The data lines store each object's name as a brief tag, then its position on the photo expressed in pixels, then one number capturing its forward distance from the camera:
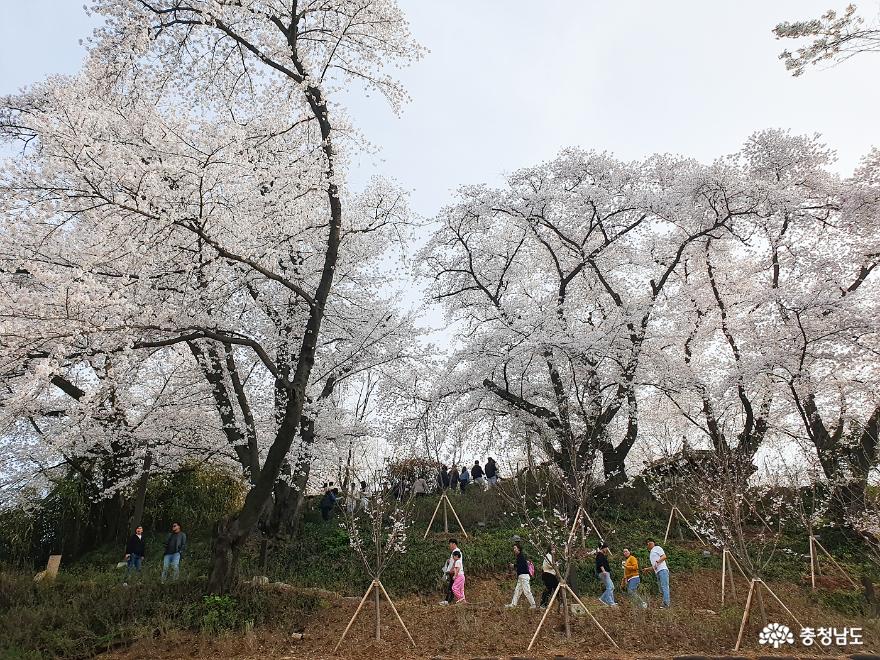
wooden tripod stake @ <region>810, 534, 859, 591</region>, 10.85
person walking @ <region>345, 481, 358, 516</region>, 12.91
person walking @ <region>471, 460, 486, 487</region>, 20.20
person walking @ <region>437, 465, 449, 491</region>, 14.97
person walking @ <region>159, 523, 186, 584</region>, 10.91
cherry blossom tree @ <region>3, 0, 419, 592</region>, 7.35
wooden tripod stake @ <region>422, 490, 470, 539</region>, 14.23
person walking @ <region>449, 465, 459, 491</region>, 18.11
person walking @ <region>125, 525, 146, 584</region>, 11.39
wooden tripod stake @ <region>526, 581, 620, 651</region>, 7.03
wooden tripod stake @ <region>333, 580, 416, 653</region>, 7.37
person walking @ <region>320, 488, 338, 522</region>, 16.70
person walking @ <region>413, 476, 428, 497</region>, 17.36
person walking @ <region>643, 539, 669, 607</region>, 9.64
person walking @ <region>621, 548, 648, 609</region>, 10.34
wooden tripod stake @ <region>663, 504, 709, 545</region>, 13.36
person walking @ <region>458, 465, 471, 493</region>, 19.78
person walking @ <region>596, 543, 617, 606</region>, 9.85
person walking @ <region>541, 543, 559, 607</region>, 9.16
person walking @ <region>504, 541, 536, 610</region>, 9.76
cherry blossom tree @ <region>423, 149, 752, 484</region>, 13.66
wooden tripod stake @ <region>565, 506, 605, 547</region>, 7.80
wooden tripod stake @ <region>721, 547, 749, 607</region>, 9.48
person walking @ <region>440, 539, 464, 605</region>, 10.34
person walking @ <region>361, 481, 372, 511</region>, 14.64
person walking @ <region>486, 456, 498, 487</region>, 18.28
